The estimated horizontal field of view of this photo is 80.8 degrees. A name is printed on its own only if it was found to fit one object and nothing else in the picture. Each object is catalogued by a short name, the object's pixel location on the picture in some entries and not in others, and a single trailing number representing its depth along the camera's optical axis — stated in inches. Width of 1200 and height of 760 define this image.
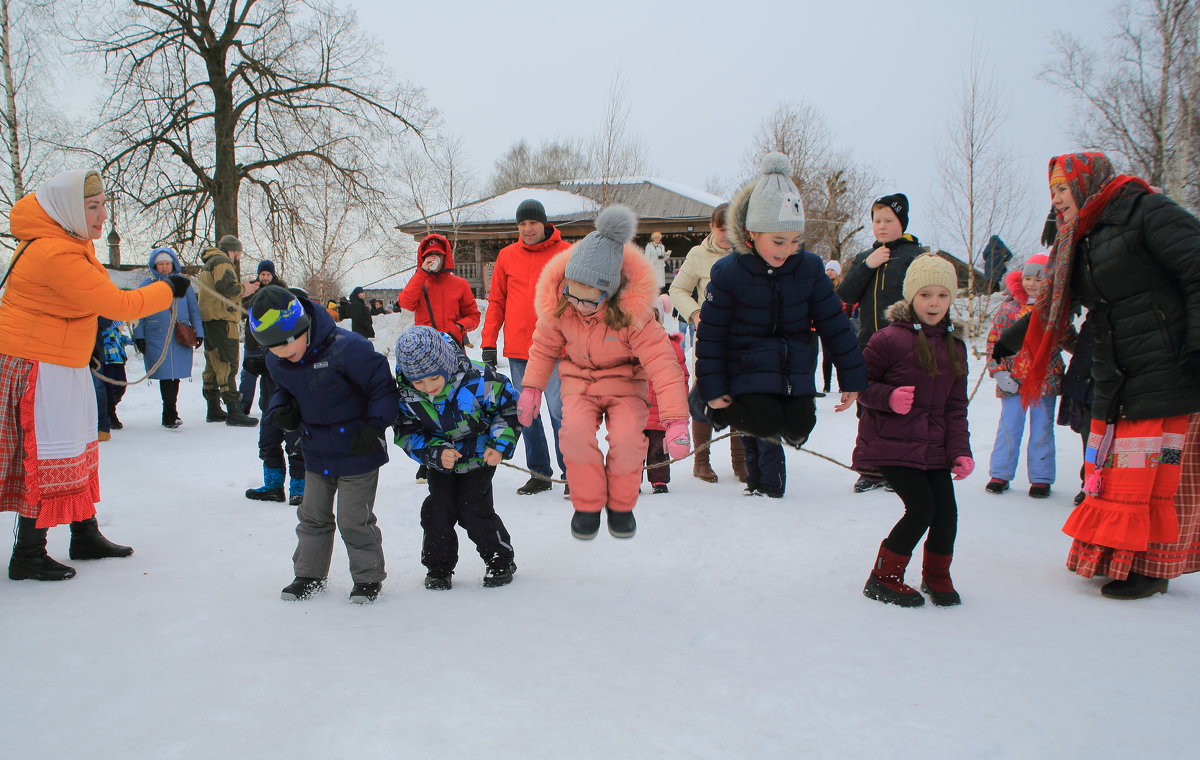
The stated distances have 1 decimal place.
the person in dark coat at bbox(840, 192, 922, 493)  204.1
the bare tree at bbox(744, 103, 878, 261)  1069.8
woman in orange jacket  145.6
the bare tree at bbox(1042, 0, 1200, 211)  570.9
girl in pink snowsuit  133.4
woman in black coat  132.1
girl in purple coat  134.2
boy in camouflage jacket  134.0
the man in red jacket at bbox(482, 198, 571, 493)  216.4
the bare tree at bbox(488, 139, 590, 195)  2166.6
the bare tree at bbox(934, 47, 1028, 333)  602.5
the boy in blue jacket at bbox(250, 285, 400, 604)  132.0
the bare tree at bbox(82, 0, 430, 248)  771.4
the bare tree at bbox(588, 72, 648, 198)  608.0
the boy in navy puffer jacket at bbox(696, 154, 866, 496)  137.5
